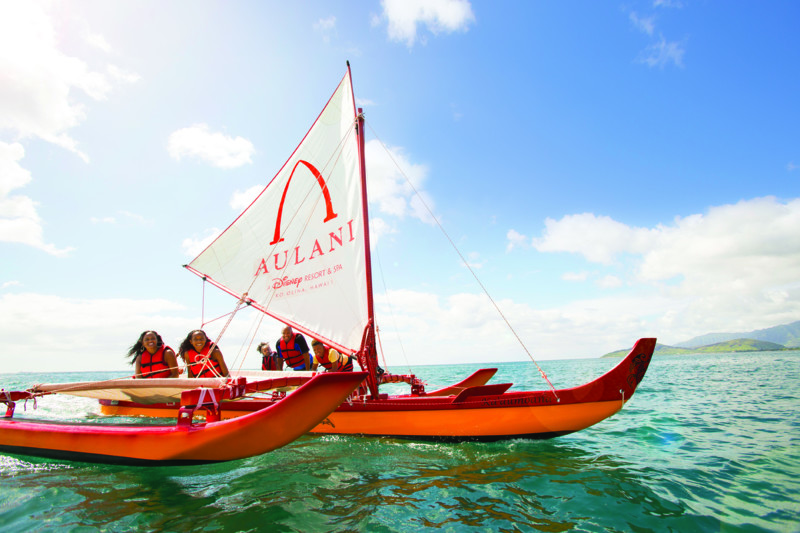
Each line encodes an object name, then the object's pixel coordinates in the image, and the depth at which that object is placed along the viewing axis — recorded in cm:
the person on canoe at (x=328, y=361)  1020
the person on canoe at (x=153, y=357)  890
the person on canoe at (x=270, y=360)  1273
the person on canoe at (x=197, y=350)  860
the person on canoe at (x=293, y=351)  1118
